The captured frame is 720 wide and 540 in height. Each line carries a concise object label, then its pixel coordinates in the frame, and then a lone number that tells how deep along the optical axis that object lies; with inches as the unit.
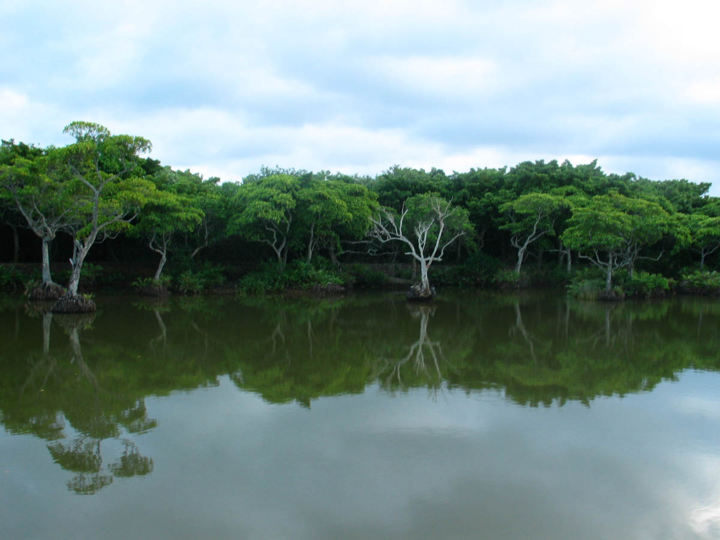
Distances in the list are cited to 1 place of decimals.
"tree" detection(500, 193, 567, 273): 887.1
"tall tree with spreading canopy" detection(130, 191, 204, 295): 728.3
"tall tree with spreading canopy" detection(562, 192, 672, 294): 749.9
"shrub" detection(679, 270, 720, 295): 844.6
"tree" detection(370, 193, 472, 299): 850.1
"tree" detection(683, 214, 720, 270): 848.9
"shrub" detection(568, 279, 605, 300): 787.4
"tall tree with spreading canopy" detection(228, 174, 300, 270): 777.6
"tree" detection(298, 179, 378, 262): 806.5
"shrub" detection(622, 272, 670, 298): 802.2
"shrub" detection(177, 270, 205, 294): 803.4
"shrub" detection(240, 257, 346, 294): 840.3
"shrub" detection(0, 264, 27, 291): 792.8
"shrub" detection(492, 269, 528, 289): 968.9
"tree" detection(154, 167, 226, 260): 836.0
